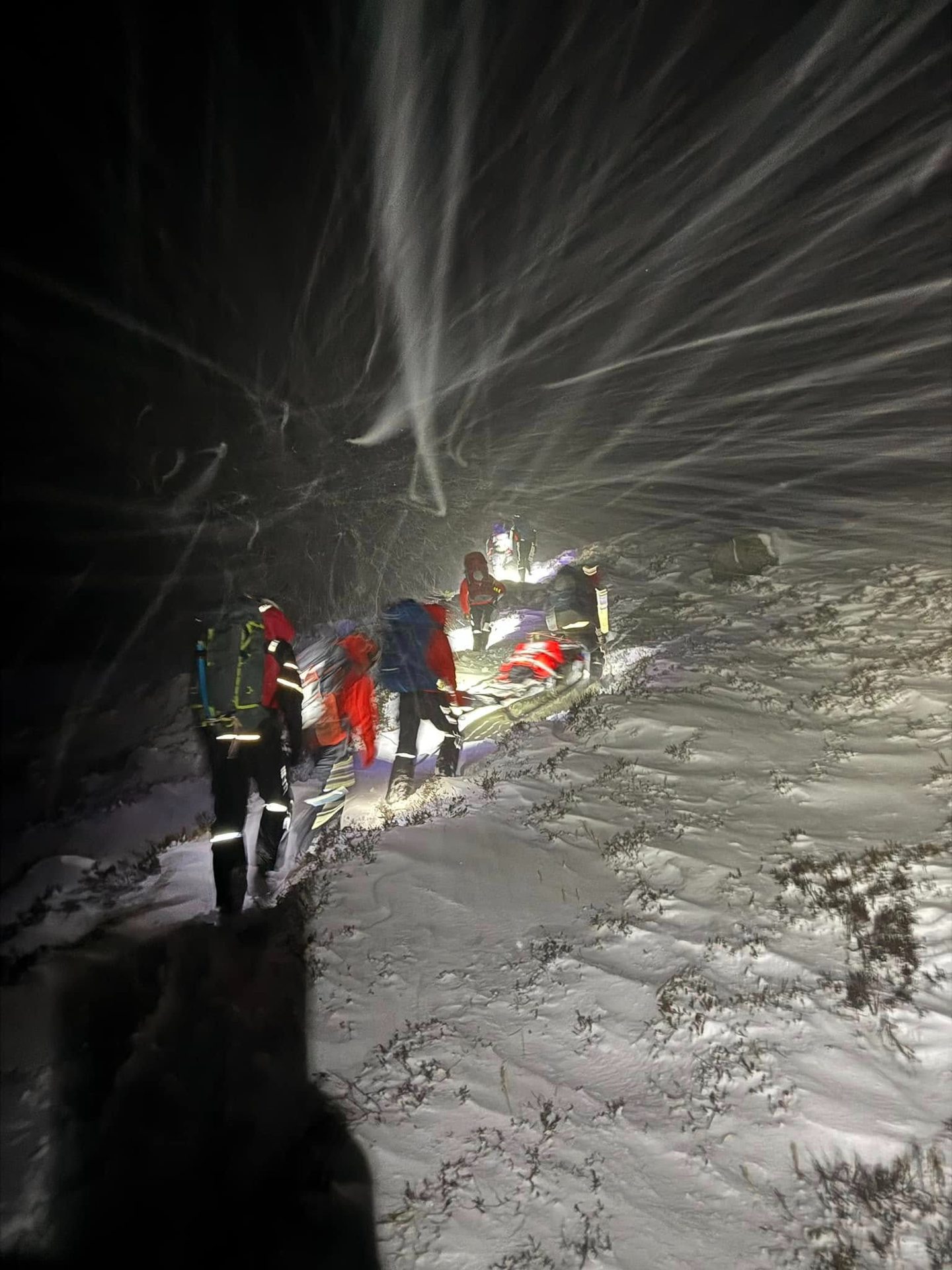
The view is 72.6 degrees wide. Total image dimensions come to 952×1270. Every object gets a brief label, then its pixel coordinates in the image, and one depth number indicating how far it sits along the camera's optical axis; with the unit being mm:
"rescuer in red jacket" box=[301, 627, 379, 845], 6684
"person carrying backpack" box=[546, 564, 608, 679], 8336
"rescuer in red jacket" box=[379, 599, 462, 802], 6113
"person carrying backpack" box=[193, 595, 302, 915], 4336
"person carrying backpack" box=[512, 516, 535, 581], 14445
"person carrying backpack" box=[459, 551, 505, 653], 9773
